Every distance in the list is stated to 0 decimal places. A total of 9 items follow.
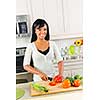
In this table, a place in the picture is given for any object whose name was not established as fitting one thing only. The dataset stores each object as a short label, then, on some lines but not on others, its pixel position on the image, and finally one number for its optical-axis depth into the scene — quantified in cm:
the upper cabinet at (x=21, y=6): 158
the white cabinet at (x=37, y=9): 164
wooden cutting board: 132
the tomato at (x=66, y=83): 139
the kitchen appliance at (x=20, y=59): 157
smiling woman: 159
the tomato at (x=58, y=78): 151
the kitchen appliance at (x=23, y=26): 158
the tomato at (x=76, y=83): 139
